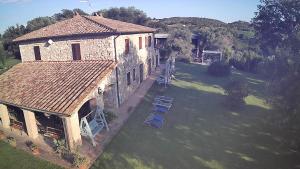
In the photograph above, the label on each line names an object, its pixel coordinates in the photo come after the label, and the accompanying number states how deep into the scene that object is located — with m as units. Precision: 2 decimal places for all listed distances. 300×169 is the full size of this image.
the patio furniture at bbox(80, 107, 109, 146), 12.07
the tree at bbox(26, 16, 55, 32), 49.78
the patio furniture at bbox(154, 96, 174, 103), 19.07
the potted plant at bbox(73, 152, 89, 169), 10.49
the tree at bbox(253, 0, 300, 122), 10.63
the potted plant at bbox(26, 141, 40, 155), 11.73
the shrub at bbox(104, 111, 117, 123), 15.02
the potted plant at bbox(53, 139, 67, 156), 11.54
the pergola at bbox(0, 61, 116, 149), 11.48
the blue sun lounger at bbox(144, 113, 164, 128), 14.77
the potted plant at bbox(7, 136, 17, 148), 12.62
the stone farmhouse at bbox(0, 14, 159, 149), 12.15
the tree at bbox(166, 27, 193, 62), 38.55
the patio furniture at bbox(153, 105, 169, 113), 17.06
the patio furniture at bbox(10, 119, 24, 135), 14.30
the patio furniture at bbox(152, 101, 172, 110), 17.66
